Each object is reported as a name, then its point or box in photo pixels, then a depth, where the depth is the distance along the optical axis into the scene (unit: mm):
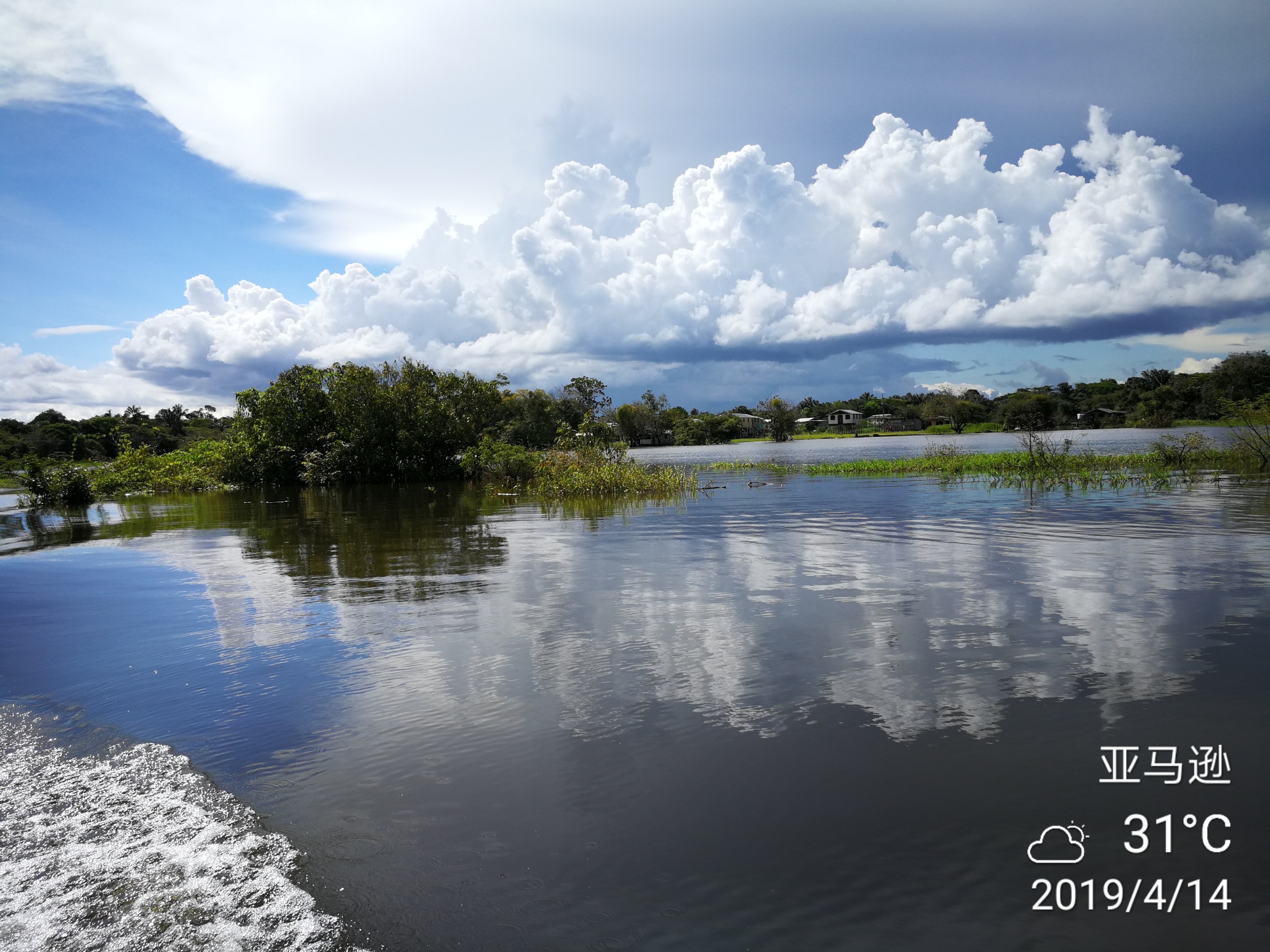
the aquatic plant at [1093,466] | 28266
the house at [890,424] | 171375
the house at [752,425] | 173625
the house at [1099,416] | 139112
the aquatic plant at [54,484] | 34188
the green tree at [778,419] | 142250
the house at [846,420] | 174750
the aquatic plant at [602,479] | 31203
